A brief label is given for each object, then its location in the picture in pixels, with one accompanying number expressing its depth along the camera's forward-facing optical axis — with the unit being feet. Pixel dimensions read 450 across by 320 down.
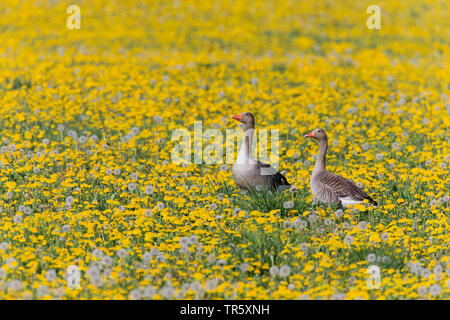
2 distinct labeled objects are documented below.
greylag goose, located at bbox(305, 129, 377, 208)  53.26
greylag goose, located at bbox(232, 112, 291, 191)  56.49
